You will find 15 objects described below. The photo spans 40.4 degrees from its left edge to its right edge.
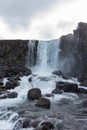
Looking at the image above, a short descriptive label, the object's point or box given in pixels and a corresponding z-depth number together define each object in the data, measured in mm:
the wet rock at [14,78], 14391
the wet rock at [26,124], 7221
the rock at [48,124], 7016
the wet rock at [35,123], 7189
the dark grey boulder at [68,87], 12836
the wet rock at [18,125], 7165
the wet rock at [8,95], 11260
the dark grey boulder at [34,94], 11096
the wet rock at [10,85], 13119
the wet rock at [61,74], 15186
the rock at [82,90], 13062
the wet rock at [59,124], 7168
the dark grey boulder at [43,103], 9592
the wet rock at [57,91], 12285
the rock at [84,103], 10120
